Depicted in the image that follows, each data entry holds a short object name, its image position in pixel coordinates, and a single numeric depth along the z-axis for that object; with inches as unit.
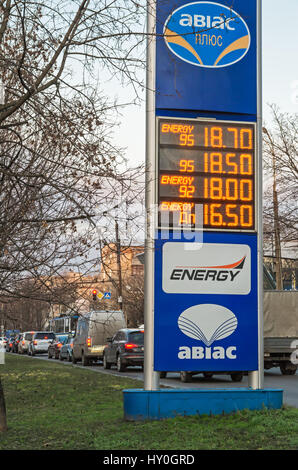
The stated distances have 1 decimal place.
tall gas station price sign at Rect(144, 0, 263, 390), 412.2
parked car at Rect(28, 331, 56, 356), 2112.5
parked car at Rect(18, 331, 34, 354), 2284.2
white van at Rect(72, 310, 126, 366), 1305.4
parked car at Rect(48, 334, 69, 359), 1728.3
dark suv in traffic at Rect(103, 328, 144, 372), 1039.0
